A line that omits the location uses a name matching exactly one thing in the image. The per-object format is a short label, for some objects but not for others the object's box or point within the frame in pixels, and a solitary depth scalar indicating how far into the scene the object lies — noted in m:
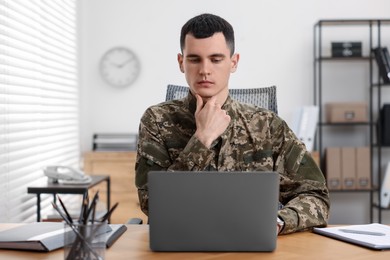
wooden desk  1.23
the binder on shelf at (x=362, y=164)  4.30
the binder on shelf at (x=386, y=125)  4.38
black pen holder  1.07
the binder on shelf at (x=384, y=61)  4.25
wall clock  4.45
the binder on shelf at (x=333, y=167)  4.29
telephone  3.21
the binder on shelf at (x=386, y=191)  4.32
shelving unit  4.46
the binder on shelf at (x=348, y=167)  4.29
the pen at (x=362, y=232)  1.45
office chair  2.08
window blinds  2.82
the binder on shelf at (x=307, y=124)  4.24
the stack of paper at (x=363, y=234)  1.34
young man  1.61
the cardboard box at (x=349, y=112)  4.35
